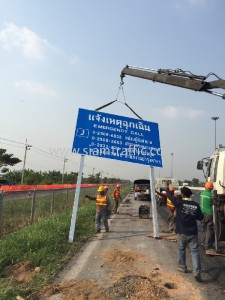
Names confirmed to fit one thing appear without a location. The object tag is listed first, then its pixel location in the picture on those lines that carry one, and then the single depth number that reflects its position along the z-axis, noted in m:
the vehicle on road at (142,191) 23.67
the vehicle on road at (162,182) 25.25
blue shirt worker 5.17
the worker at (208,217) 6.90
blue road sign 8.11
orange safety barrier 25.80
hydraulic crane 6.97
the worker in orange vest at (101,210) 8.55
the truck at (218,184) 6.77
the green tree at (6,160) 44.94
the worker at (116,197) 14.28
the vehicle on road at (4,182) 33.61
